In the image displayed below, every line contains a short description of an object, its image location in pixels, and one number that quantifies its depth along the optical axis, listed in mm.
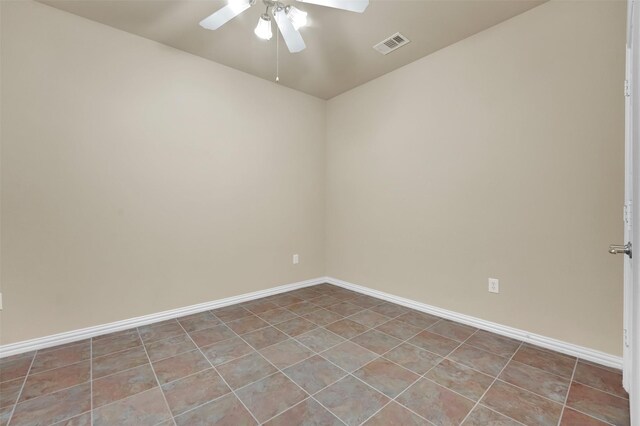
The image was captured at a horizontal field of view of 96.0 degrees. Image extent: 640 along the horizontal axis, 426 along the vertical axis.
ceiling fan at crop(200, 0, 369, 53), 1734
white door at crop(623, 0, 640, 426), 1003
